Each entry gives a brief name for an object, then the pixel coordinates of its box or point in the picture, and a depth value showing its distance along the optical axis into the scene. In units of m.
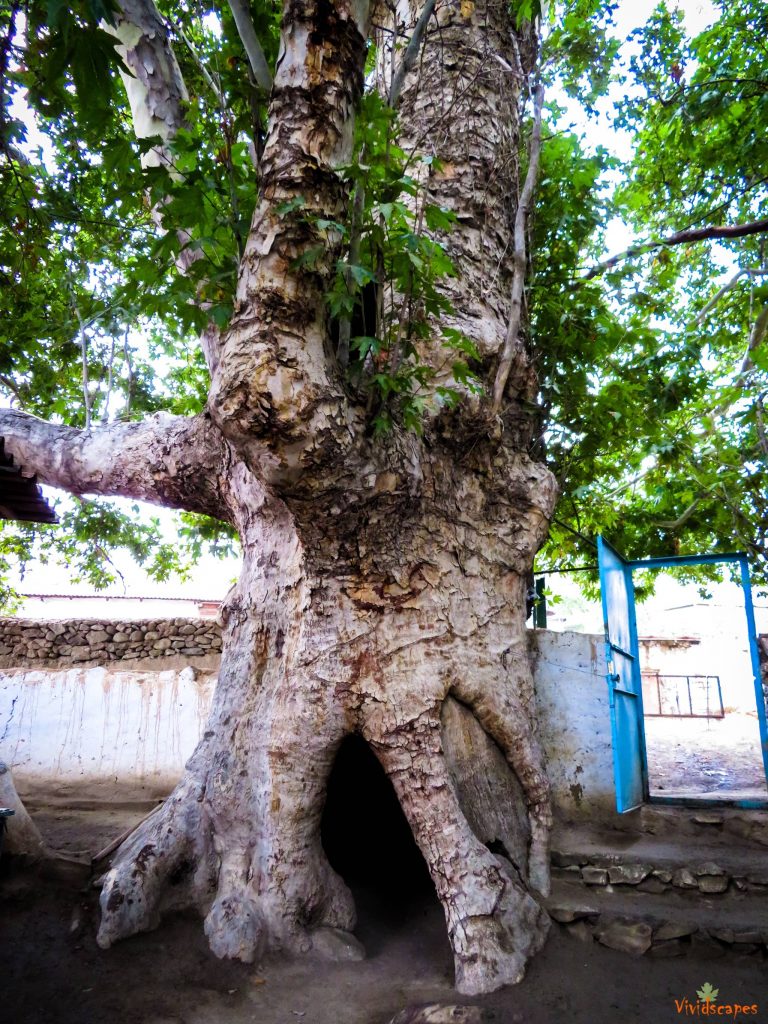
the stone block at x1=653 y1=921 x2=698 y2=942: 3.42
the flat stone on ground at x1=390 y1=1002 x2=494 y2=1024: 2.82
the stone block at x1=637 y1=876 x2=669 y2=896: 3.84
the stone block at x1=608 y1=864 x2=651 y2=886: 3.88
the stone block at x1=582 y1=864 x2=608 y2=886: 3.91
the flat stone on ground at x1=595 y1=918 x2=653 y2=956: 3.42
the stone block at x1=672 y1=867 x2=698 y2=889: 3.81
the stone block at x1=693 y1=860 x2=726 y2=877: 3.81
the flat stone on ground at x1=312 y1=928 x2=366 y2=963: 3.38
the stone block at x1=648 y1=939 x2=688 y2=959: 3.39
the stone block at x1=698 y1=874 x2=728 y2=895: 3.78
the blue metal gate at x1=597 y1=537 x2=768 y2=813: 4.59
